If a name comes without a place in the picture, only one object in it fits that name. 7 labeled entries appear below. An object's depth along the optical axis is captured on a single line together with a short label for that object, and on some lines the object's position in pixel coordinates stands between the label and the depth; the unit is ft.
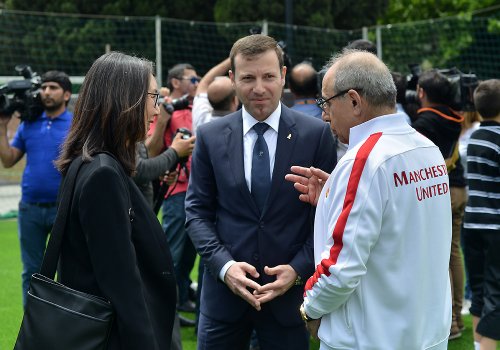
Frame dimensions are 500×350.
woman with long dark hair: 9.88
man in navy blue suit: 12.92
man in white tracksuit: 9.93
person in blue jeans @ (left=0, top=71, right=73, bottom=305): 22.95
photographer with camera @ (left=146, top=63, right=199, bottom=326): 23.85
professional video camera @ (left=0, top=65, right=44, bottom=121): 23.30
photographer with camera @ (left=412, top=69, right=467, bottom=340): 20.94
